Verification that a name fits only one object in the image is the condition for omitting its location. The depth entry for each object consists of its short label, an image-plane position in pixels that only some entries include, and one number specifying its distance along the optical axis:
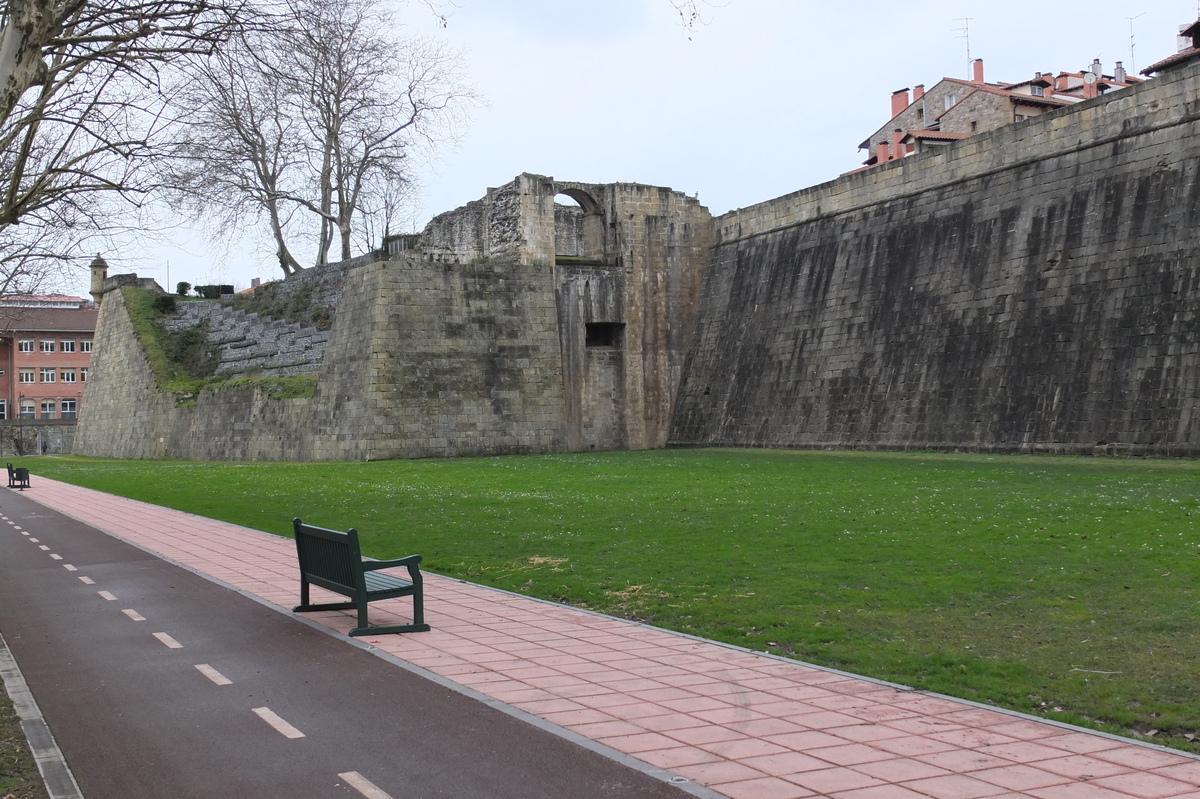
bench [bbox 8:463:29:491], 28.14
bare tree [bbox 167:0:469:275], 43.38
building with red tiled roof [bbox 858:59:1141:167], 49.81
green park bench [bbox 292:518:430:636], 8.32
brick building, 79.94
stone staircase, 38.91
